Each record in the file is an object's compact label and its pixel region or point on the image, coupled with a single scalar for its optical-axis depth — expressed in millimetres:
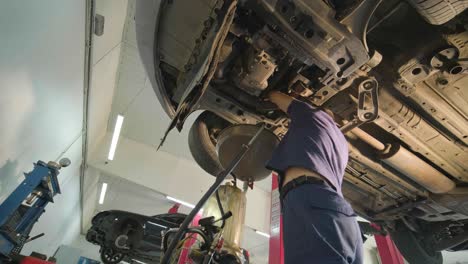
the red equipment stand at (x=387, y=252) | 3246
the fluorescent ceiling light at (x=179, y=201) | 5084
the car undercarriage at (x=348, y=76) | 932
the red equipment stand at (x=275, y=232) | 3256
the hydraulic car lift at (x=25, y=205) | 1748
